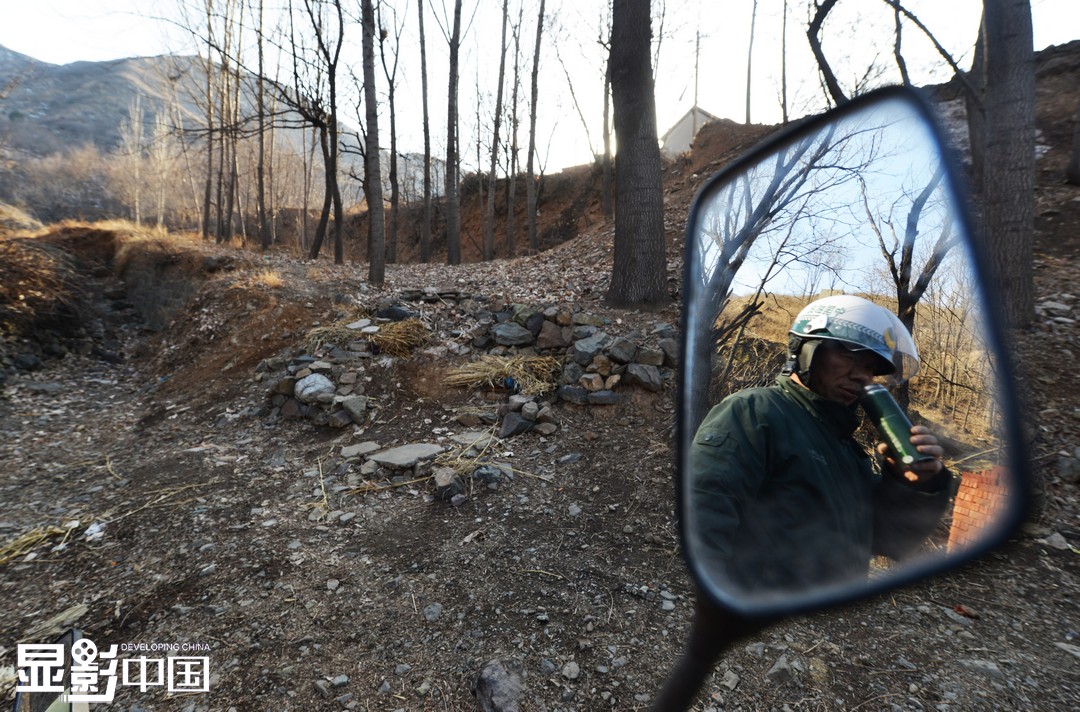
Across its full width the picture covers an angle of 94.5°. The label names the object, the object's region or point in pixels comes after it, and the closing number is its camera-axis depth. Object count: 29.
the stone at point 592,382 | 5.12
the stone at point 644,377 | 4.96
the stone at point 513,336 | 6.19
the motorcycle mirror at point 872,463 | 0.67
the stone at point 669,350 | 5.16
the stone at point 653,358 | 5.18
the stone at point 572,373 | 5.29
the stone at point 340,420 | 5.26
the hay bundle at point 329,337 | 6.54
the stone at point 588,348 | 5.40
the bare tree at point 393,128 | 15.95
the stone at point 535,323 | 6.30
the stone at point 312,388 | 5.54
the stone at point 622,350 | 5.20
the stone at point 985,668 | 2.12
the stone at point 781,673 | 2.20
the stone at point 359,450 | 4.60
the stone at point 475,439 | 4.62
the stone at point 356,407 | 5.32
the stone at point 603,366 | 5.21
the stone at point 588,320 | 6.06
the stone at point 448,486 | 3.84
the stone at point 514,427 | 4.80
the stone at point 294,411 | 5.56
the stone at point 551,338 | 5.94
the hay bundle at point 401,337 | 6.30
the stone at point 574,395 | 5.08
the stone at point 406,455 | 4.32
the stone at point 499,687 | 2.18
